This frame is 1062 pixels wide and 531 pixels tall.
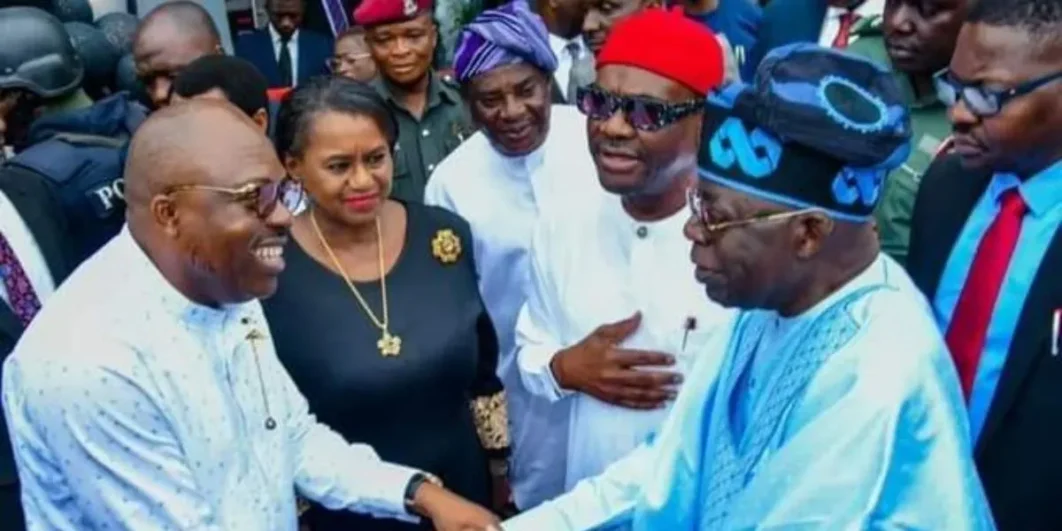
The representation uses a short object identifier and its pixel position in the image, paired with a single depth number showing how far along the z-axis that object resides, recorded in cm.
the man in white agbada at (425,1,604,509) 386
